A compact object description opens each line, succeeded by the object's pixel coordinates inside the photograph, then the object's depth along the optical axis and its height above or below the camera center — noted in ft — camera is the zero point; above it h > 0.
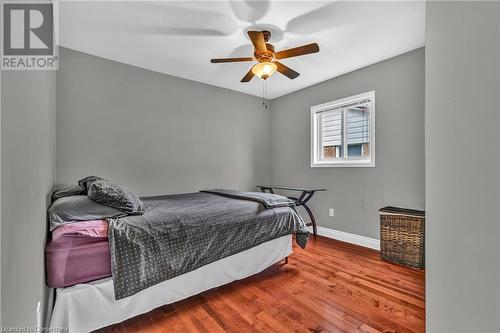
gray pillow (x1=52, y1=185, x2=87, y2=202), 6.77 -0.80
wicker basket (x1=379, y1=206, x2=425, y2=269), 8.38 -2.61
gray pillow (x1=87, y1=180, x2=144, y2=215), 5.79 -0.81
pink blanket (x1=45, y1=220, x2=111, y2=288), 4.60 -1.84
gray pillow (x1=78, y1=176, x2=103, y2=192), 6.92 -0.53
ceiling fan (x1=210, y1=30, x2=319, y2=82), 6.92 +3.56
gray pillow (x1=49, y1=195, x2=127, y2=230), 5.11 -1.07
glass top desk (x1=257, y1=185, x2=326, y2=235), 11.54 -1.81
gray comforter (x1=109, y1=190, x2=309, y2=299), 5.08 -1.84
